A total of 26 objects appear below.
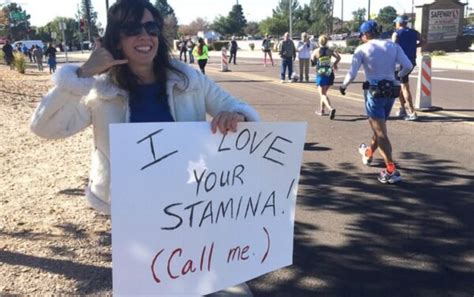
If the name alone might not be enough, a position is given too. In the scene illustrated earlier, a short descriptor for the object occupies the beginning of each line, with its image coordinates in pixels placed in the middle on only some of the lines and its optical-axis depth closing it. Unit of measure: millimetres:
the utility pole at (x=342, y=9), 101375
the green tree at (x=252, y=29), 119988
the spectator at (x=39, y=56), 32406
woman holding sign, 2143
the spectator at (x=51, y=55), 28094
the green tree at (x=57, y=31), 103000
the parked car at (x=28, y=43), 61638
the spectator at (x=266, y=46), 29080
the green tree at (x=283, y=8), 106500
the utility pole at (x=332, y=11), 83481
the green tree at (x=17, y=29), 101438
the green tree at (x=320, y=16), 84219
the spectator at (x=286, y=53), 16922
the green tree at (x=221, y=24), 102812
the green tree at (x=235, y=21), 102950
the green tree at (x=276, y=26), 85688
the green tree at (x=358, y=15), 94294
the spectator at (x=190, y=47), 32512
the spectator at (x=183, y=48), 33372
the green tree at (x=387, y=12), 77469
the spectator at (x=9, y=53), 29625
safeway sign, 31609
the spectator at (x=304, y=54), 17156
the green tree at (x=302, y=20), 91388
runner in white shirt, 5719
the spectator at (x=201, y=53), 19125
